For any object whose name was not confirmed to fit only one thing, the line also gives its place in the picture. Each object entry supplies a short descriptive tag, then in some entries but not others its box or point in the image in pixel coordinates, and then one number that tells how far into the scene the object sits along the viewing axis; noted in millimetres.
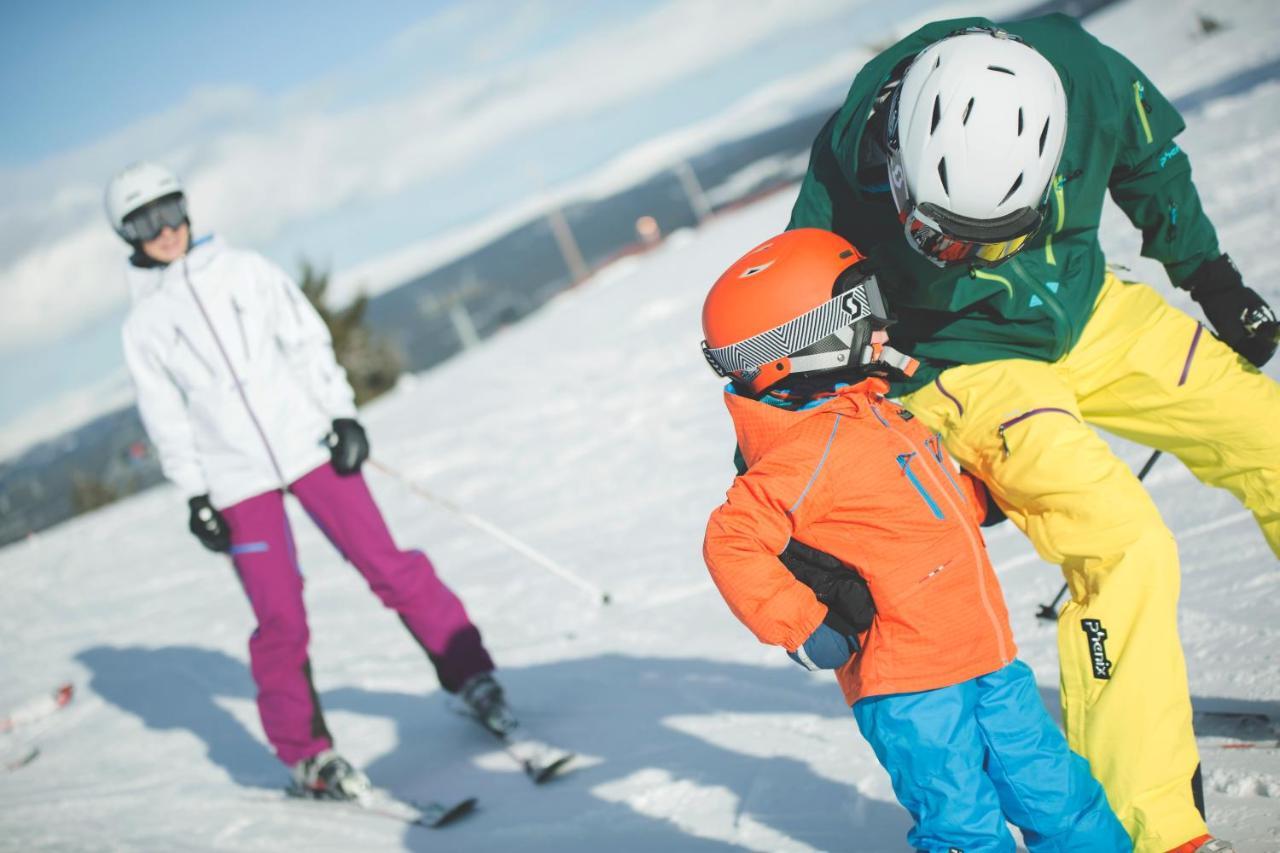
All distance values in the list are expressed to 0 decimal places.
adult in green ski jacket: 2256
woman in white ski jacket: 4105
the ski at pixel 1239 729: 2752
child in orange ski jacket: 2199
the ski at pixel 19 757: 6016
